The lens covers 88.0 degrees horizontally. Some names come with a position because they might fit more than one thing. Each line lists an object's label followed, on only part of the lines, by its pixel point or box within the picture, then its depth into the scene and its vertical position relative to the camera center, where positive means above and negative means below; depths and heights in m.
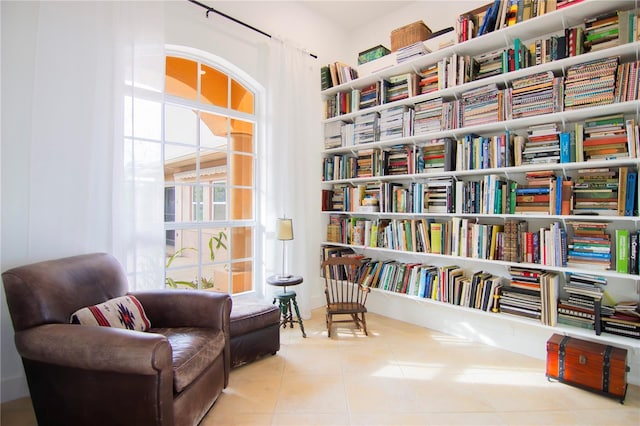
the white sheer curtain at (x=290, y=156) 3.53 +0.63
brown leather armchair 1.50 -0.74
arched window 3.02 +0.36
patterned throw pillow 1.82 -0.61
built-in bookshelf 2.30 +0.31
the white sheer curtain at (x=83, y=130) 2.19 +0.55
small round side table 3.13 -0.81
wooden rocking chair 3.17 -0.85
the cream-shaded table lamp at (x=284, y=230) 3.22 -0.17
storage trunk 2.10 -0.98
